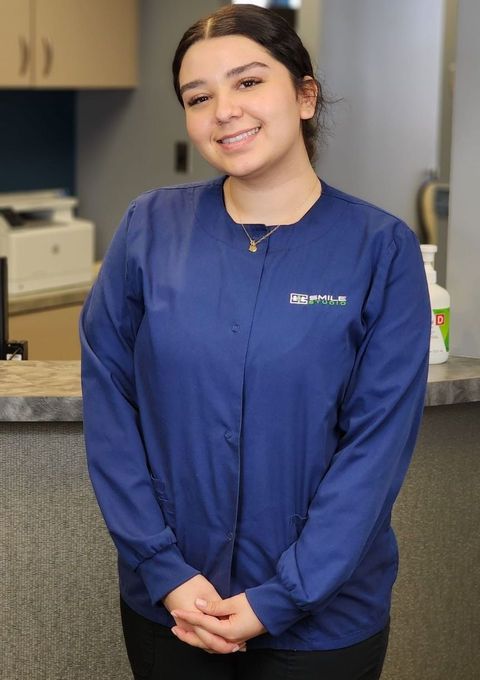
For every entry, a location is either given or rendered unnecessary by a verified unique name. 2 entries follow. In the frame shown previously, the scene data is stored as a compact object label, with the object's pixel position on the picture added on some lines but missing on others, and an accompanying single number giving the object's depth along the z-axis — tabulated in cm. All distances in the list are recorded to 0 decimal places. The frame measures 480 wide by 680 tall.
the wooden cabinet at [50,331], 398
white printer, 399
